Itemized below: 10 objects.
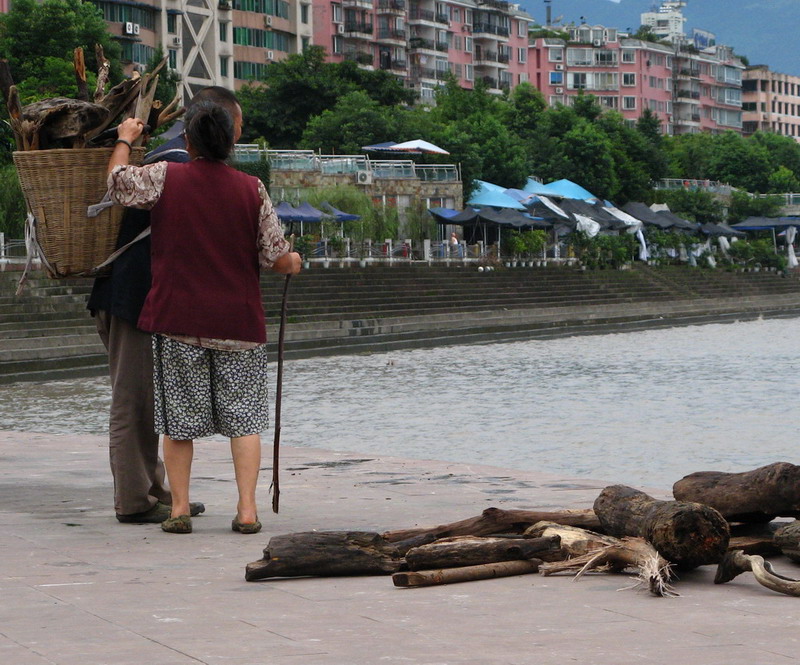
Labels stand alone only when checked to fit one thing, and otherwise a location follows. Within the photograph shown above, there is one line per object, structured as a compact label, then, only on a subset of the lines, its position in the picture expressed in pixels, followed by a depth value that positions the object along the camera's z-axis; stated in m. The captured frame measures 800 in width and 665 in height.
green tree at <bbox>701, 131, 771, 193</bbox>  101.56
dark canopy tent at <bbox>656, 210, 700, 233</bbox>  62.56
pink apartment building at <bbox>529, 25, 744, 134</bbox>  126.94
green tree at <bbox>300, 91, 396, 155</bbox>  56.75
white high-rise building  178.88
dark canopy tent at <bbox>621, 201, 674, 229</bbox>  62.16
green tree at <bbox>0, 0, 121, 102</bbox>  46.19
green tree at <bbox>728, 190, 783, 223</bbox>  86.44
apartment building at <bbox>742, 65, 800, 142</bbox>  153.75
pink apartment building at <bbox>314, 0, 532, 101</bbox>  88.75
